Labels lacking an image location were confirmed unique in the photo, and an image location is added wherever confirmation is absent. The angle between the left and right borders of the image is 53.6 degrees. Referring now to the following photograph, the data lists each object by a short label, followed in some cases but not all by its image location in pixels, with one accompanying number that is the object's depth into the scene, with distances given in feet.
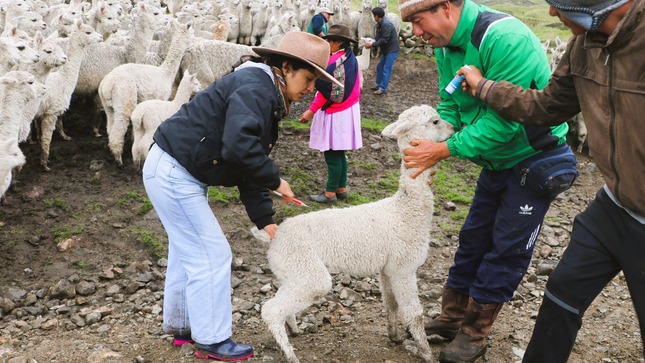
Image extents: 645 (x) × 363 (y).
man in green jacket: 12.12
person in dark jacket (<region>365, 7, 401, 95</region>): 46.85
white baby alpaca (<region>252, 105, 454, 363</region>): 13.21
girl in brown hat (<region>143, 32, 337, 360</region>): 11.44
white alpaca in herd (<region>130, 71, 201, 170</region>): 25.08
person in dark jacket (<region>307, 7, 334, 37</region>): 37.61
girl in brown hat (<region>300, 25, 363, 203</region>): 22.86
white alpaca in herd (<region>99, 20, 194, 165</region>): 27.09
